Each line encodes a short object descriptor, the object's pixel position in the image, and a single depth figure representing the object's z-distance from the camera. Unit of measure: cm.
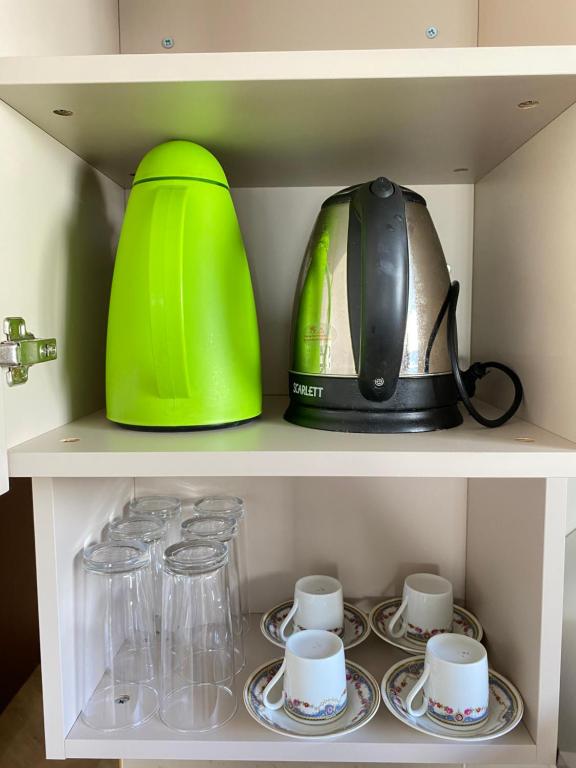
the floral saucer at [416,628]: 69
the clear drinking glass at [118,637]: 58
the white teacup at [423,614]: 70
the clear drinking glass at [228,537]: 66
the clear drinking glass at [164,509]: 71
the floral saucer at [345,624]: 70
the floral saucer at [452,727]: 54
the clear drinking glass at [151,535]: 63
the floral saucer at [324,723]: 55
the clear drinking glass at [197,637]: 60
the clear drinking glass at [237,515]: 72
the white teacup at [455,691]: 55
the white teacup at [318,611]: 69
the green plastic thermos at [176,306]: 54
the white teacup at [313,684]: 56
